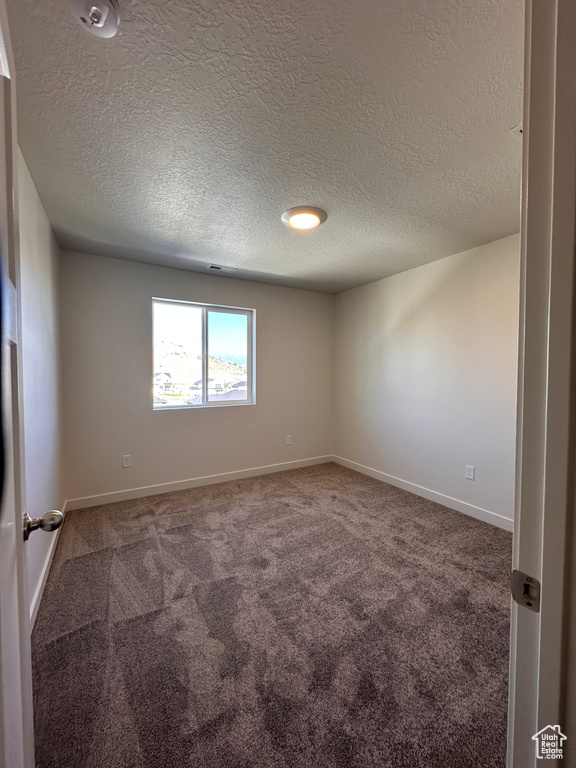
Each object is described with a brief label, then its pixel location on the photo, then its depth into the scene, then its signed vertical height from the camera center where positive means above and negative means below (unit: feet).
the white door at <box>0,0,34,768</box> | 1.86 -0.84
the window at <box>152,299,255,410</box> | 11.66 +0.87
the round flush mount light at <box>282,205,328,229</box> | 7.20 +3.80
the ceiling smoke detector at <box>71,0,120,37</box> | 3.11 +3.69
